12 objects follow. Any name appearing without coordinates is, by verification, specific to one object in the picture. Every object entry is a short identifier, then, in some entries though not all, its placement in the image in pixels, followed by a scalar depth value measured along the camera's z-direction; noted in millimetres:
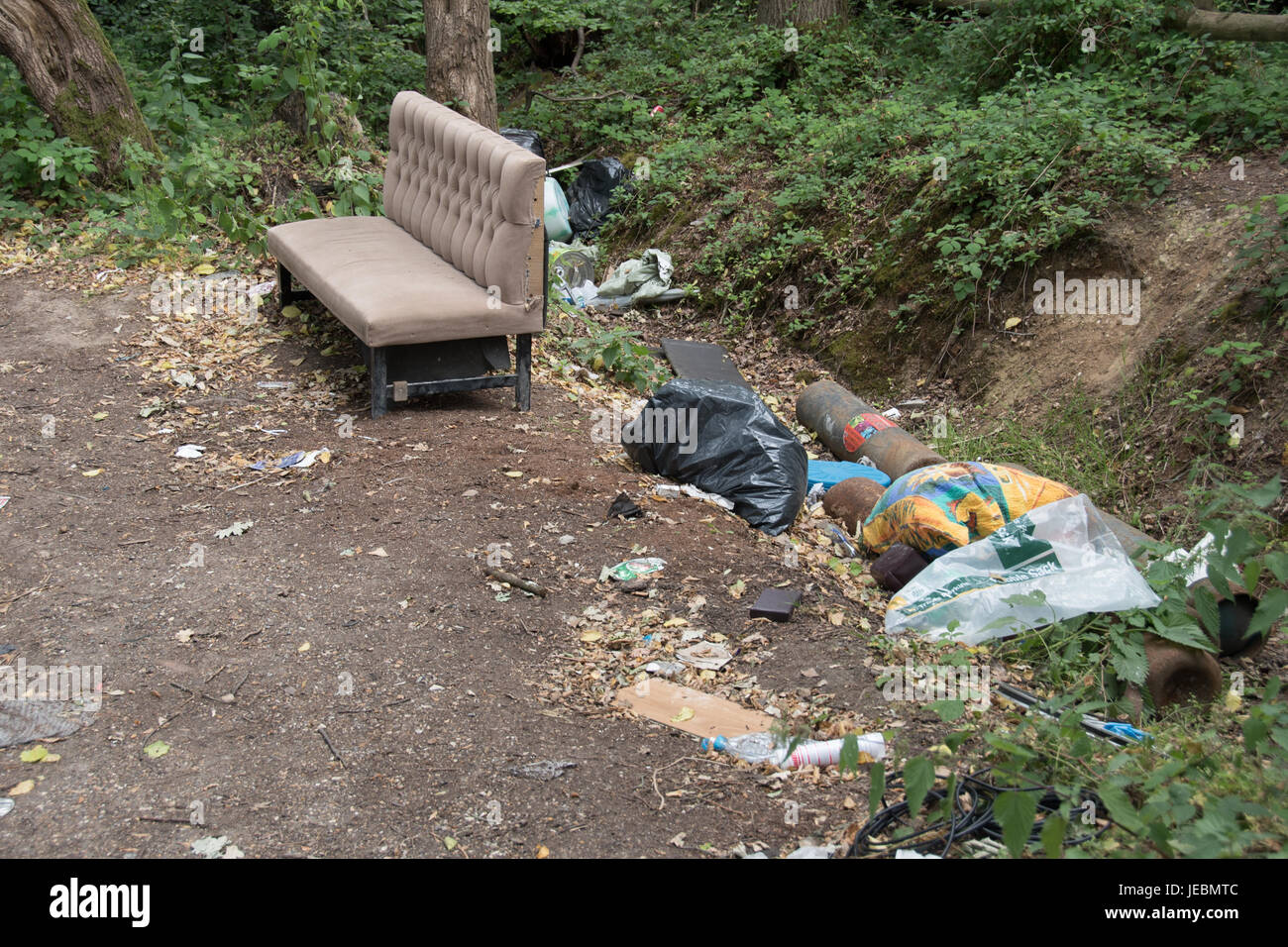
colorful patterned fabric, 4645
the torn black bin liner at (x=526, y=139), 9315
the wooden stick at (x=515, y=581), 4320
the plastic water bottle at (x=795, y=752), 3363
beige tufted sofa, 5586
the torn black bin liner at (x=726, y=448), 5184
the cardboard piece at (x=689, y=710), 3574
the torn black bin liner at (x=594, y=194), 10086
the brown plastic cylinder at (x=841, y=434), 5918
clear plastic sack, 4160
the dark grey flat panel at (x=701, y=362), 7102
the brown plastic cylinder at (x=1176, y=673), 3959
